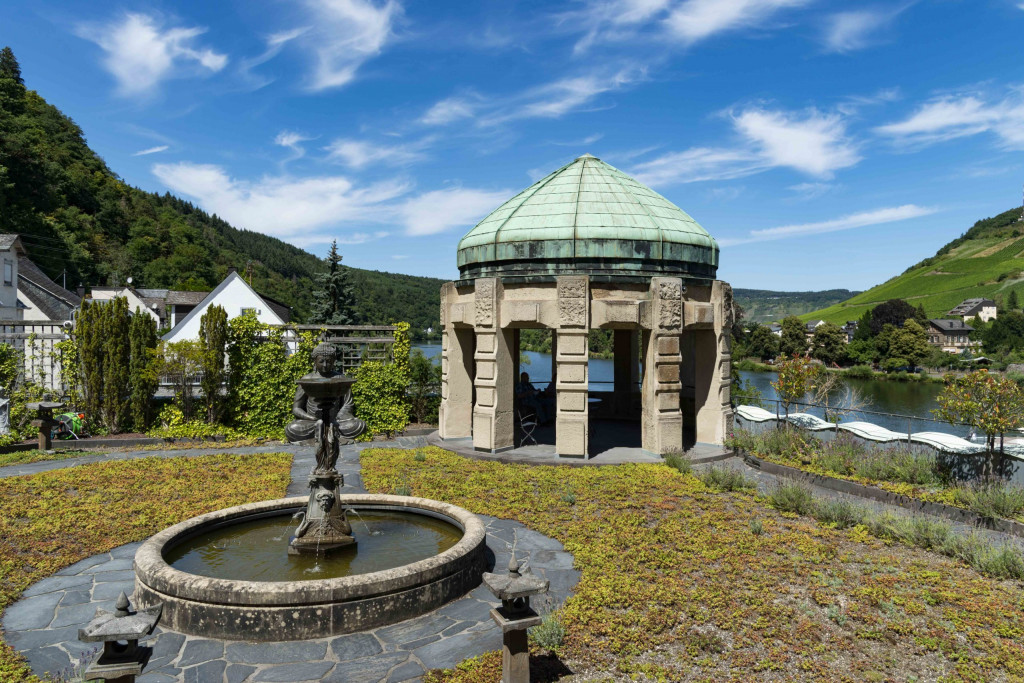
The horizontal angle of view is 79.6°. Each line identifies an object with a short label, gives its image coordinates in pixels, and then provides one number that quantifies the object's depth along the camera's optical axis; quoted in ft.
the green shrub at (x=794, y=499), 34.53
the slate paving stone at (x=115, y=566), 26.91
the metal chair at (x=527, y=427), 54.67
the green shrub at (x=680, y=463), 44.16
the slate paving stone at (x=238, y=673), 18.24
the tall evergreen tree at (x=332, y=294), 154.81
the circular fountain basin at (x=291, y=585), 20.45
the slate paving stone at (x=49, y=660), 18.48
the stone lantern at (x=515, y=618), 17.07
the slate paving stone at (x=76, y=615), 21.86
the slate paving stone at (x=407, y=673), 18.40
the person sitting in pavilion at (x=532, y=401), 61.87
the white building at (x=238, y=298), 117.91
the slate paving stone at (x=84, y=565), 26.55
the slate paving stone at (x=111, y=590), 24.07
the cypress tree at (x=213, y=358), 57.88
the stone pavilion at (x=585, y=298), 47.52
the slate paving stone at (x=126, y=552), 28.71
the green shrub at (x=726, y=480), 39.78
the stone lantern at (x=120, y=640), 14.49
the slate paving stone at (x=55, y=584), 24.63
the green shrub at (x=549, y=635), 20.03
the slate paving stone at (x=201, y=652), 19.28
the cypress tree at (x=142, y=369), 58.13
